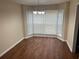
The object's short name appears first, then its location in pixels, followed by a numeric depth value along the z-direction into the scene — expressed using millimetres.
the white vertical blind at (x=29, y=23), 3971
